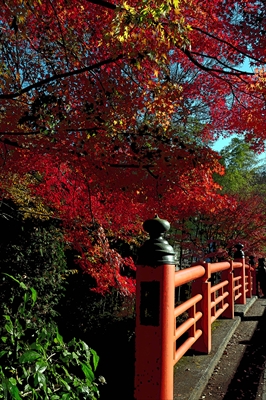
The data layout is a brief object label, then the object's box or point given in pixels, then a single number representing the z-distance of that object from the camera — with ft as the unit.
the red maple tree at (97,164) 21.58
